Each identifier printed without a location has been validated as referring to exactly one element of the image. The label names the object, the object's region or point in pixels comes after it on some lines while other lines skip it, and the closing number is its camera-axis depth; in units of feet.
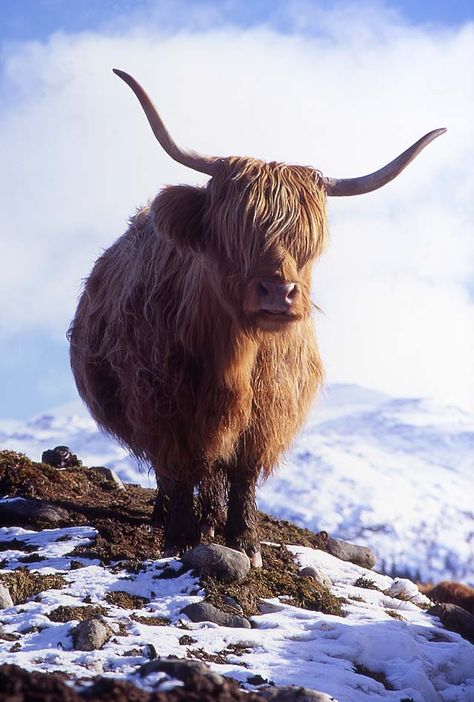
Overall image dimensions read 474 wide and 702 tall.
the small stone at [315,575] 49.24
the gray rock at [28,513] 54.70
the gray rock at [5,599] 39.37
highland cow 43.29
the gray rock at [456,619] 46.57
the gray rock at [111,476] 67.00
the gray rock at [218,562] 43.75
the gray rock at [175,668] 23.75
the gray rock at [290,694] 27.73
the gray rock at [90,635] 35.17
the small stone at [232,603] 41.68
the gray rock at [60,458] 70.23
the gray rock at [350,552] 59.62
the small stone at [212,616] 39.99
